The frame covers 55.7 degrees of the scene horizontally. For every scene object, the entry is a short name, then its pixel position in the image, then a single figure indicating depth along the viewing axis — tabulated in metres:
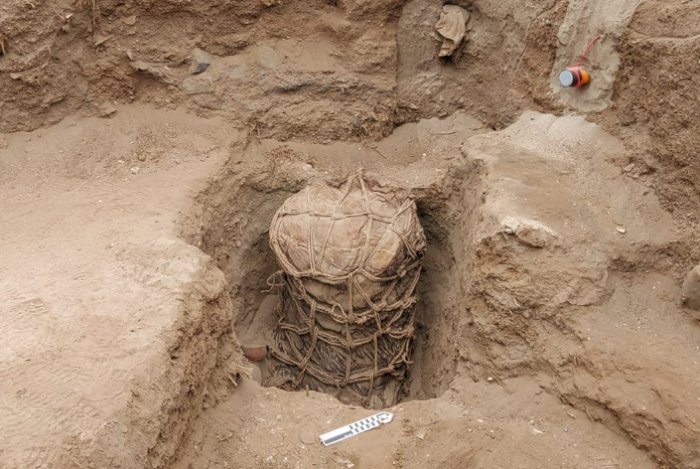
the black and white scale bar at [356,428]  2.84
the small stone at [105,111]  4.15
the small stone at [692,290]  2.83
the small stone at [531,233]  2.99
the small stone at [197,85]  4.22
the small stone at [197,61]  4.21
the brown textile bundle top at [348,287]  3.35
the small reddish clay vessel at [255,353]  3.88
